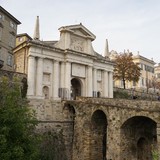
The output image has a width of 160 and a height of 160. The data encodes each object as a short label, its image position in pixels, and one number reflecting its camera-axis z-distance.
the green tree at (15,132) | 17.02
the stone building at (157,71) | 76.71
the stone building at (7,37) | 39.06
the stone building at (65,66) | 31.83
